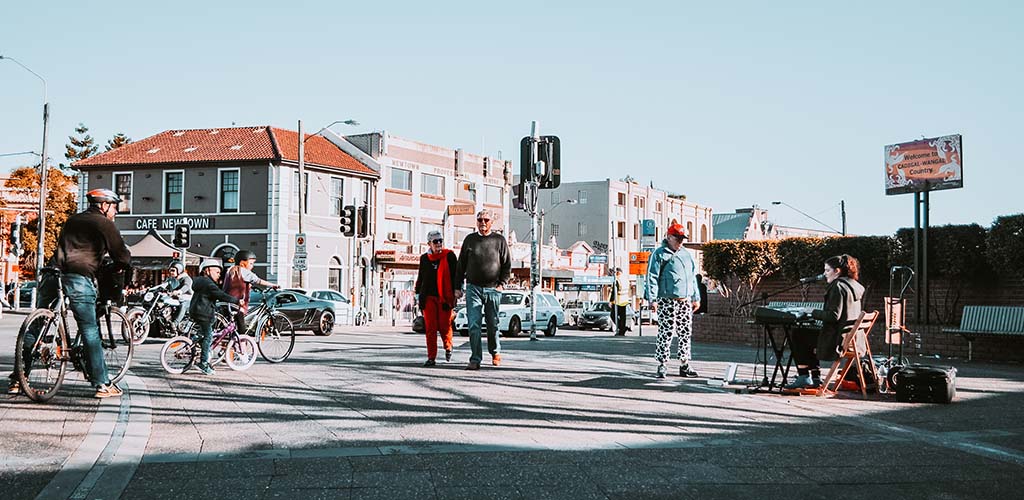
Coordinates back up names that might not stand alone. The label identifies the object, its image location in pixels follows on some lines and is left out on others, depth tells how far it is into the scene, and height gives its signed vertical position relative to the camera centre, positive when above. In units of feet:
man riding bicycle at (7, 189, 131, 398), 24.86 +0.73
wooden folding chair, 29.96 -1.63
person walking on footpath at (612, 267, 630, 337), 100.62 -1.45
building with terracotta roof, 146.41 +15.83
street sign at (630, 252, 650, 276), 99.45 +3.71
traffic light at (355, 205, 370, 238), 105.09 +8.14
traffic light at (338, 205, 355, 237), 104.42 +8.31
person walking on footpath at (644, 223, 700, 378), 34.50 +0.25
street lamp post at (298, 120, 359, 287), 151.27 +18.13
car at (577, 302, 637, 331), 138.41 -3.37
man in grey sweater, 37.42 +0.99
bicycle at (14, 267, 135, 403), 24.50 -1.54
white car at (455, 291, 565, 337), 93.04 -1.95
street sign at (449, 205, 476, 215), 181.47 +16.76
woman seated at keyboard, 30.68 -0.75
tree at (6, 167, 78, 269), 166.20 +16.49
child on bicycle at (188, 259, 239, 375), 34.71 -0.41
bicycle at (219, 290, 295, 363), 39.81 -1.59
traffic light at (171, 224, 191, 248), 105.29 +6.42
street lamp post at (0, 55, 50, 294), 126.31 +14.31
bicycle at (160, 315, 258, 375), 35.32 -2.16
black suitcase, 29.32 -2.68
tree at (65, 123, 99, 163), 240.73 +37.71
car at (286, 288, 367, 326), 107.45 -1.63
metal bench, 51.85 -1.27
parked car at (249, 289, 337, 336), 86.12 -1.59
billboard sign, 60.03 +8.80
